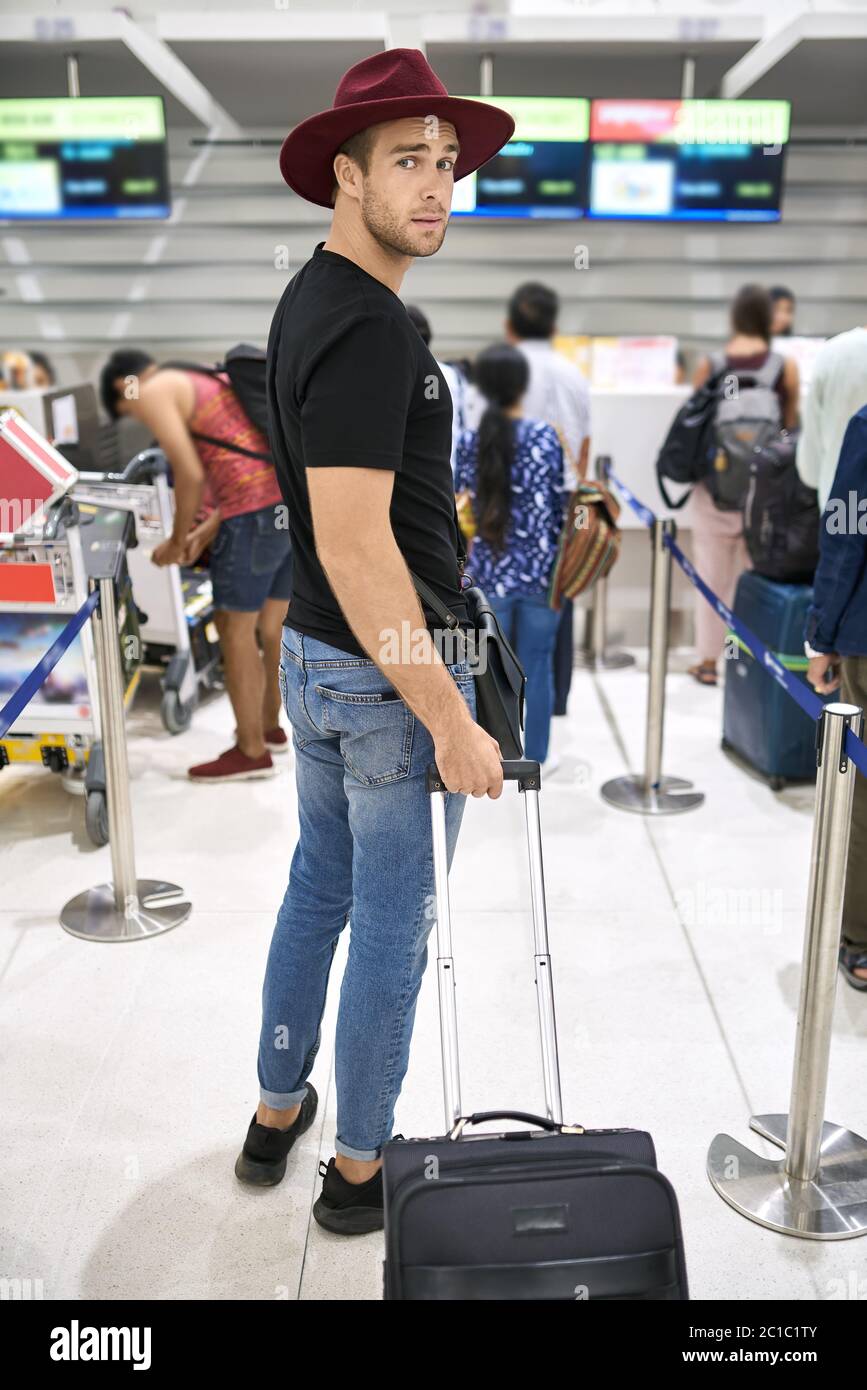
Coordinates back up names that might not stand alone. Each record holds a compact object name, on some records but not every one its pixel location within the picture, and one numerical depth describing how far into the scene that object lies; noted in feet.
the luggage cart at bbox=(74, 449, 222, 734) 13.93
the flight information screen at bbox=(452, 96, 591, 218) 21.54
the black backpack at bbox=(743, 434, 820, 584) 12.93
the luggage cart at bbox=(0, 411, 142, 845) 11.26
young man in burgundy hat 5.09
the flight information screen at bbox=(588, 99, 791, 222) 21.61
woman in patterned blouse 11.80
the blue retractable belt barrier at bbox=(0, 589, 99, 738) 7.20
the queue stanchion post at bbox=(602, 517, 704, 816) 12.61
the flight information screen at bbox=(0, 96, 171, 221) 21.21
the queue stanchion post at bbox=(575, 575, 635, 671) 18.66
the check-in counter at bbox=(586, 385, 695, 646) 19.80
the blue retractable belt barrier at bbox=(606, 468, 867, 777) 6.57
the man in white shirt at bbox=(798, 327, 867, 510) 10.61
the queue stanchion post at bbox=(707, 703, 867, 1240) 6.73
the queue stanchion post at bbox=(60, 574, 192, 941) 9.75
